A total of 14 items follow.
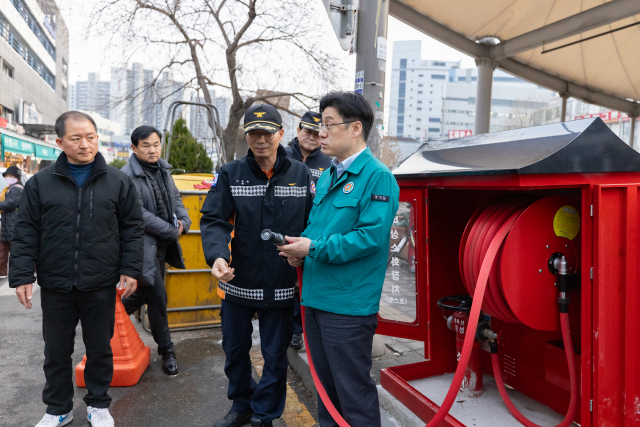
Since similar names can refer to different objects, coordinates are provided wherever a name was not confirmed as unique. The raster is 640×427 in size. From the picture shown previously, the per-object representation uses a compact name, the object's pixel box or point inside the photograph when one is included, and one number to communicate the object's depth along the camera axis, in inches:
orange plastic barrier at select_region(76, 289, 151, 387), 144.4
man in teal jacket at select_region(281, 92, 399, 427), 82.7
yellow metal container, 194.4
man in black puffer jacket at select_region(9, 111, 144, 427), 110.0
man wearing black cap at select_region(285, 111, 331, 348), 165.6
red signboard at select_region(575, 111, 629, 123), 1683.6
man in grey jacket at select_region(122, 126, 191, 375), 152.7
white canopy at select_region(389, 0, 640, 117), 266.1
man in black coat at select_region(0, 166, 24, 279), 287.9
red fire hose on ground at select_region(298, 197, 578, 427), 88.0
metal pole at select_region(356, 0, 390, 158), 153.9
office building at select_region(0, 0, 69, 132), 1375.5
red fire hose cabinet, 85.7
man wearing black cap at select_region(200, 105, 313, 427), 110.1
